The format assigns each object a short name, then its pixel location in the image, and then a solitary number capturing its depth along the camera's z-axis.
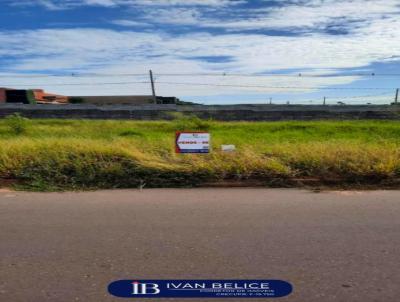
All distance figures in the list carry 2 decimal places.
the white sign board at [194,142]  7.05
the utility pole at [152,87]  25.43
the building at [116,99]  41.79
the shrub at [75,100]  45.58
